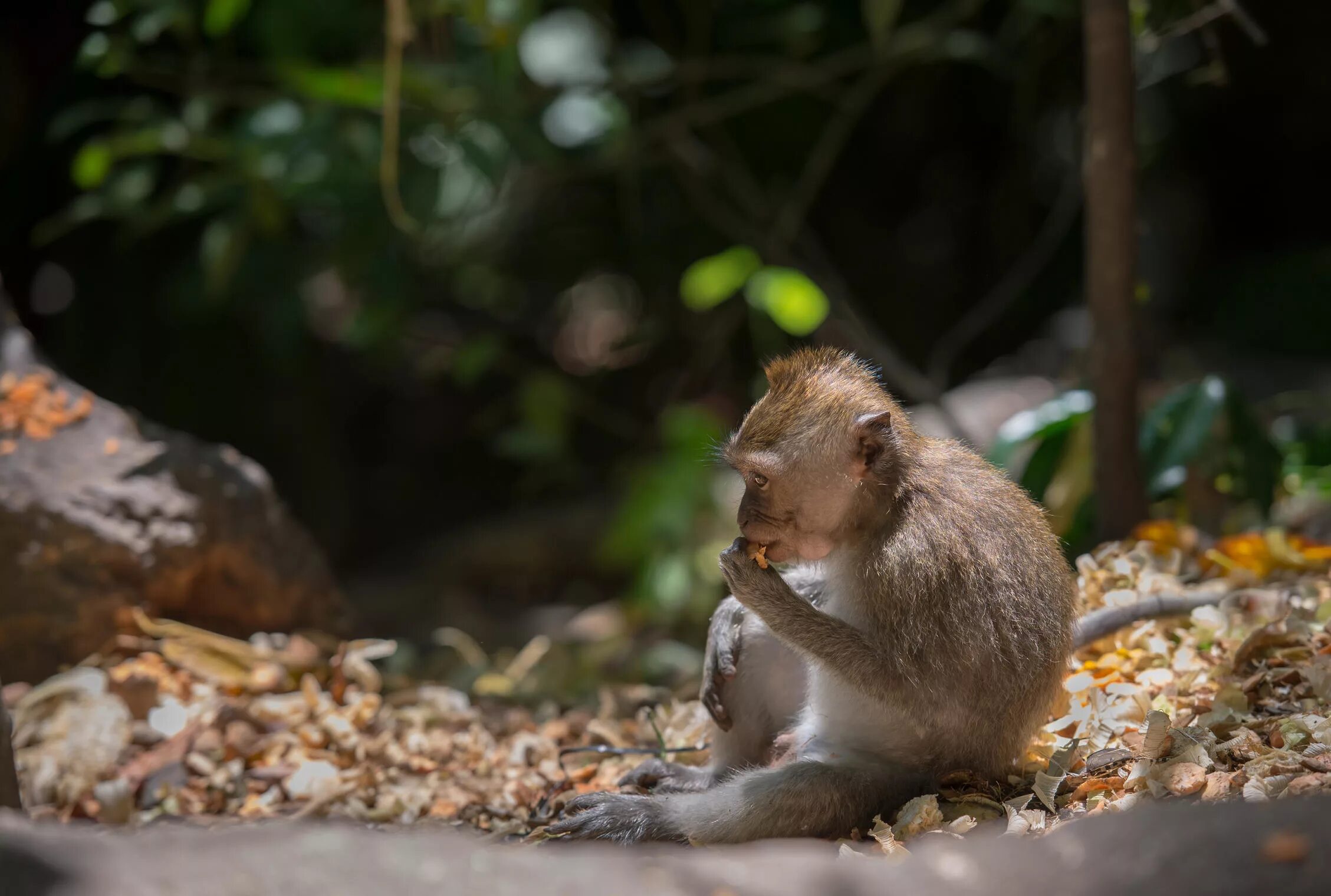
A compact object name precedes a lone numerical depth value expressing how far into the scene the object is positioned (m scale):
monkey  6.40
